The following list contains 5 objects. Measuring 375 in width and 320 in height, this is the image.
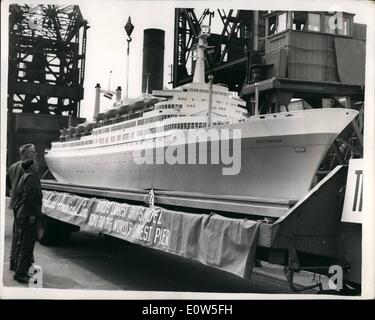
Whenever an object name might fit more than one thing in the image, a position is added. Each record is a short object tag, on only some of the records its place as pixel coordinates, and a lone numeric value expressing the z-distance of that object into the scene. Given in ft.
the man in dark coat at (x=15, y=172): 21.43
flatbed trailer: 13.64
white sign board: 13.96
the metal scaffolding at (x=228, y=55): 57.11
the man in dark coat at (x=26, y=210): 21.16
